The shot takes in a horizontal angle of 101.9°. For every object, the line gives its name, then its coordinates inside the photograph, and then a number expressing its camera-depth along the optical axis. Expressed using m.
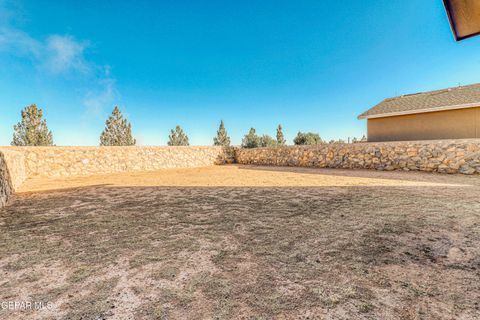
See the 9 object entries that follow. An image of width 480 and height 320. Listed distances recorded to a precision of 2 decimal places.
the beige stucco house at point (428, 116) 9.75
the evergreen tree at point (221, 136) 39.69
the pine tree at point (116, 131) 30.62
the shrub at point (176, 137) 42.16
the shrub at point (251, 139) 32.82
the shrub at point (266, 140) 33.38
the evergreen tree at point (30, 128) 20.36
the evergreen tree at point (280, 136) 42.45
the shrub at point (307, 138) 27.52
